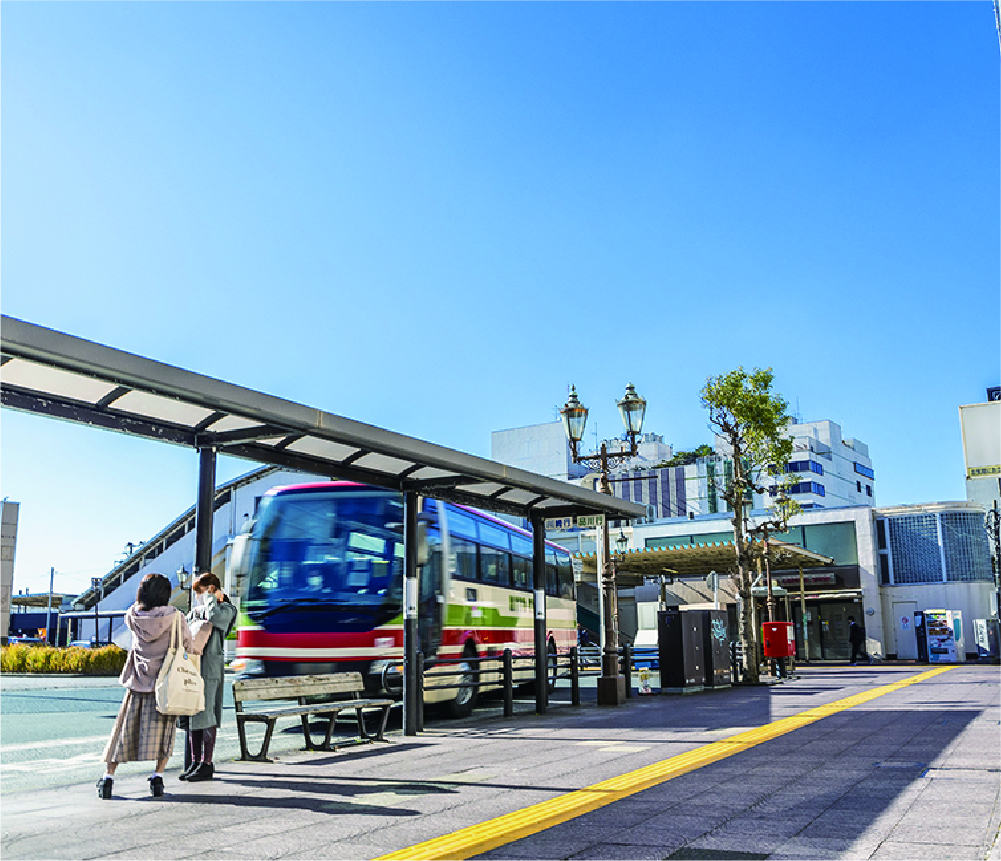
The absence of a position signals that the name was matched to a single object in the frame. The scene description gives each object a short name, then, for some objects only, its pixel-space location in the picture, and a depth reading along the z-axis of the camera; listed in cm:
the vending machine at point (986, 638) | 3775
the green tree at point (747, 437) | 2344
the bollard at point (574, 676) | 1739
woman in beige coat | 780
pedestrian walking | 3680
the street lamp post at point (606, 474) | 1752
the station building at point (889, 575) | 4072
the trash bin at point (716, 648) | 2173
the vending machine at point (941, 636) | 3600
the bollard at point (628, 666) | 1966
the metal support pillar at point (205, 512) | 947
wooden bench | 1022
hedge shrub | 3338
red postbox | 2634
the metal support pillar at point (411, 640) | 1299
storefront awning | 3131
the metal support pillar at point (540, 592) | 1605
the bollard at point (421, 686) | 1305
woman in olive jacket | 890
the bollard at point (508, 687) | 1541
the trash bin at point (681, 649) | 2052
